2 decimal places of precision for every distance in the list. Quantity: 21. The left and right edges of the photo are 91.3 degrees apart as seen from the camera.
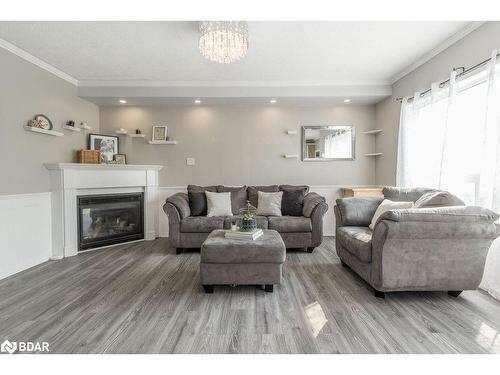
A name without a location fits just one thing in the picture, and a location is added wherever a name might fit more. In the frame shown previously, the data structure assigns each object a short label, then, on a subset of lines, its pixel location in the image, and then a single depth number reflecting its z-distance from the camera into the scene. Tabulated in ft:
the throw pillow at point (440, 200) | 7.16
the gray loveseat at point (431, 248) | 6.43
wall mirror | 15.05
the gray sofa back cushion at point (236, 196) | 13.24
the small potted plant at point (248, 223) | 8.19
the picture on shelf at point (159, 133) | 14.74
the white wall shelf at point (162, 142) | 14.53
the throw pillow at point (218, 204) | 12.47
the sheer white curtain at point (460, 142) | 7.33
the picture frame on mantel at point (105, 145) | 13.79
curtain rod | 7.73
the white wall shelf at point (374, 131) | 14.25
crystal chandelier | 7.59
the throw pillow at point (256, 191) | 13.53
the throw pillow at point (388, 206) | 8.60
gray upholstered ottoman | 7.27
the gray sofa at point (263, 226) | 11.39
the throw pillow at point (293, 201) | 12.67
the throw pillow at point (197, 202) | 12.69
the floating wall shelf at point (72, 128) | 11.98
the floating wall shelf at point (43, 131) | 9.88
